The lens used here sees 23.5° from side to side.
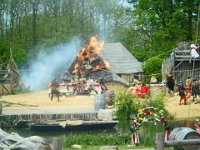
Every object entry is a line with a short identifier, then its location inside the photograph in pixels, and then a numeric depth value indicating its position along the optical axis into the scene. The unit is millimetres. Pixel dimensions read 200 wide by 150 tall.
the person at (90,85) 32938
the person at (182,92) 25311
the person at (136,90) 27428
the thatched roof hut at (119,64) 38031
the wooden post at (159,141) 9547
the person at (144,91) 27456
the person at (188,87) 27422
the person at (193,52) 30703
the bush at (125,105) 23188
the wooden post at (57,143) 9508
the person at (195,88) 26359
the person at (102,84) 32006
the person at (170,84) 28966
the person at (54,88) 29219
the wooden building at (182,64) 32031
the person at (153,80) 35875
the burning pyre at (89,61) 38344
